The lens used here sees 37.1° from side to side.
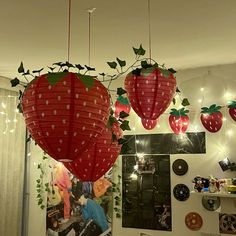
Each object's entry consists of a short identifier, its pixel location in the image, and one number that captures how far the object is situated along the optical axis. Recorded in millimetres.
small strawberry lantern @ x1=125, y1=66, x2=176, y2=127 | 1706
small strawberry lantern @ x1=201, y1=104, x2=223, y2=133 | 3100
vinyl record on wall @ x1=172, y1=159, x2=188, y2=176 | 3607
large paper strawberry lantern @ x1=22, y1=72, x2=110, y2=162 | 1099
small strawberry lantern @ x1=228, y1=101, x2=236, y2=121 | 3162
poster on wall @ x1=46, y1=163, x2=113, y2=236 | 3969
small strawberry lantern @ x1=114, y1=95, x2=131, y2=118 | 2706
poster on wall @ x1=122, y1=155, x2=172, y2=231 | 3662
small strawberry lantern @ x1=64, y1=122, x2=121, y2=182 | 1391
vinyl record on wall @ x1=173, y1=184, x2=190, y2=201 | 3562
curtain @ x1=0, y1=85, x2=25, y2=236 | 4055
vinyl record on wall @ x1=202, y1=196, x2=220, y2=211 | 3420
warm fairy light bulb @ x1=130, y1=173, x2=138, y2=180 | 3856
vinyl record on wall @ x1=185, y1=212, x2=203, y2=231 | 3484
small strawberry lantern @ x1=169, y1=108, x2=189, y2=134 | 3135
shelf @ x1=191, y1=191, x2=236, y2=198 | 3131
